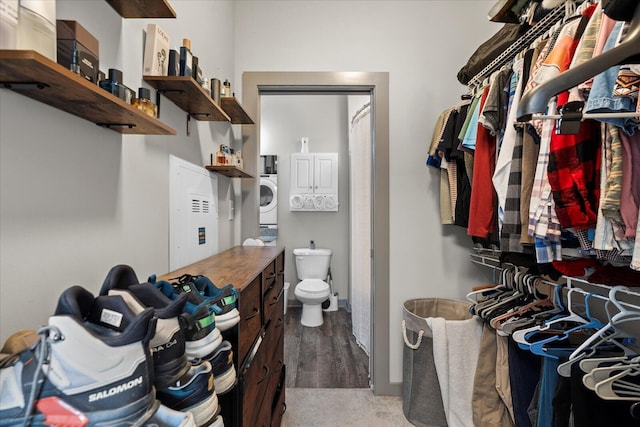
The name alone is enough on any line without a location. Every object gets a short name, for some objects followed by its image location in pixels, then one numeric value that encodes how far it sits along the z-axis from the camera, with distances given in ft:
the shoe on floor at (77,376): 1.24
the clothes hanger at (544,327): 3.94
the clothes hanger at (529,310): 4.59
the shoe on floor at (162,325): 1.69
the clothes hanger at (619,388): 2.70
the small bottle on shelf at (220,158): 5.23
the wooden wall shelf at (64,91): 1.49
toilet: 10.06
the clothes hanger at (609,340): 3.19
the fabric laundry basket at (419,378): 5.67
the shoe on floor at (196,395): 1.76
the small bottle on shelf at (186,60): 3.62
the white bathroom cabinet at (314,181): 11.60
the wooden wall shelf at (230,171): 5.13
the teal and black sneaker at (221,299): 2.41
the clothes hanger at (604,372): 2.88
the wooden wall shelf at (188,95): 3.39
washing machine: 11.97
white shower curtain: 8.54
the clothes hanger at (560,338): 3.62
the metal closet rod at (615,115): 2.36
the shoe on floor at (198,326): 2.03
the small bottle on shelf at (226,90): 5.03
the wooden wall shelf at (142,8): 2.76
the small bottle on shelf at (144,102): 2.82
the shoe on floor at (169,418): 1.50
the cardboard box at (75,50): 2.00
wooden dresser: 2.87
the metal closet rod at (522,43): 4.00
